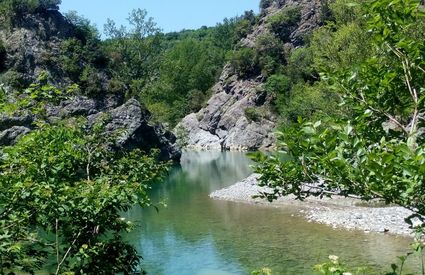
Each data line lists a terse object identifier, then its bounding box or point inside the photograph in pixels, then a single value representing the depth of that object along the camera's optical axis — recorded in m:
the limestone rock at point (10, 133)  43.36
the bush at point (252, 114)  86.62
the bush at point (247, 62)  96.06
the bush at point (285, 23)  99.81
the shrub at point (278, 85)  86.38
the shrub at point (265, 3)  114.75
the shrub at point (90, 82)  58.69
